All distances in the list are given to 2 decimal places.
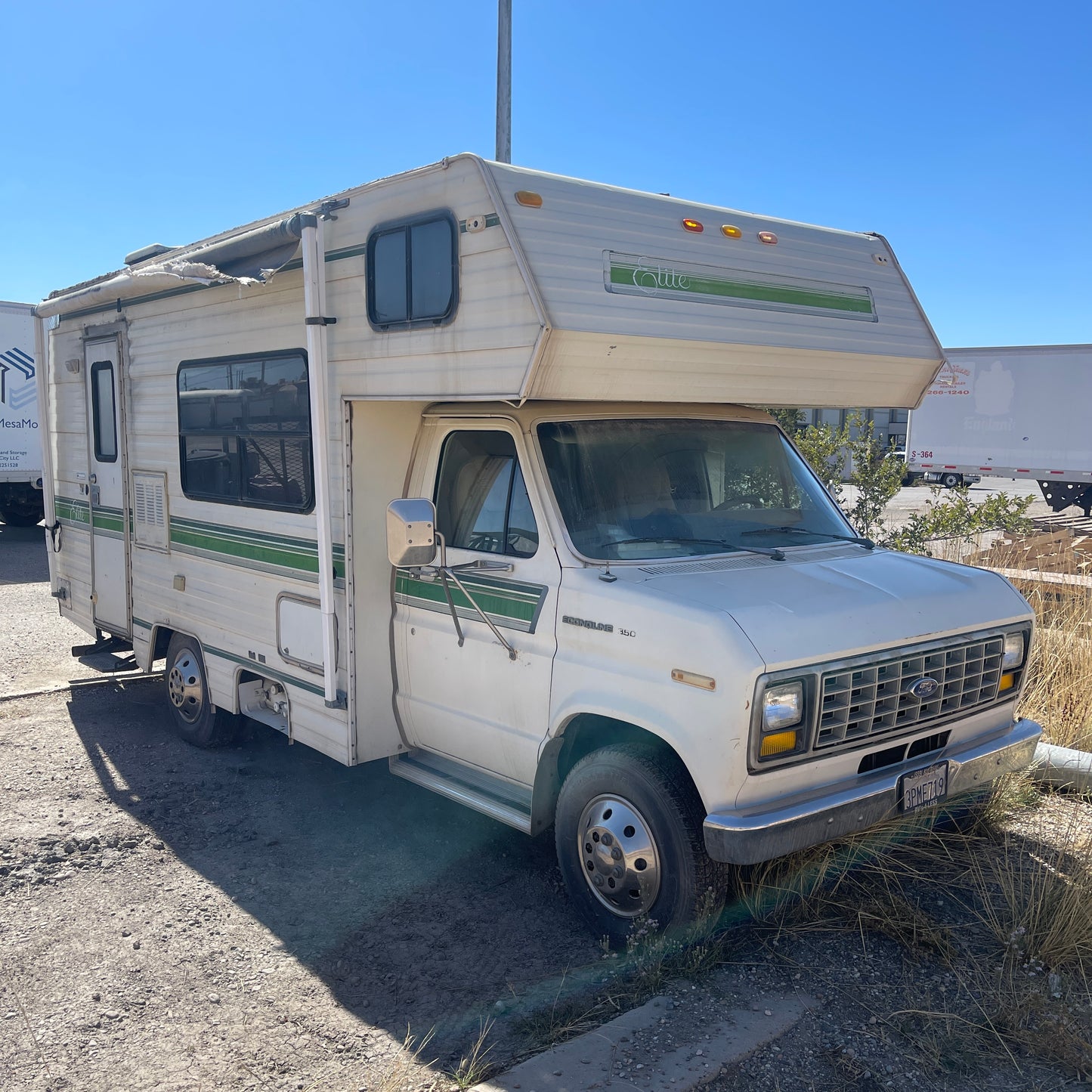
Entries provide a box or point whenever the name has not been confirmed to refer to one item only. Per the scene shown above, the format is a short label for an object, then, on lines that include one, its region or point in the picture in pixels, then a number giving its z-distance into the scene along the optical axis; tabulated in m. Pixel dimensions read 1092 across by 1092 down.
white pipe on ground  5.45
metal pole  9.77
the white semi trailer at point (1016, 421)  21.36
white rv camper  3.77
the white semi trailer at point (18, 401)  16.36
